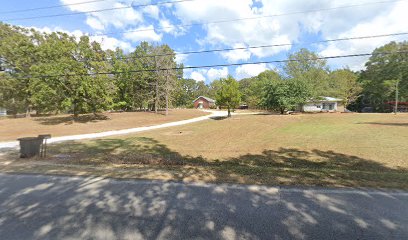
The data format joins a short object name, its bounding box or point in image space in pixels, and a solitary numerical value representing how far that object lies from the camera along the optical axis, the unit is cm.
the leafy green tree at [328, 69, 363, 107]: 4653
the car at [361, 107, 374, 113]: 5296
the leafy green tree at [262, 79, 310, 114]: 3781
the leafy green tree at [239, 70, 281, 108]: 6346
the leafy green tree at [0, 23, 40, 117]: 3061
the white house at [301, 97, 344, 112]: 4944
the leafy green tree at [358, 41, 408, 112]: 4169
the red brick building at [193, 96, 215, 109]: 7944
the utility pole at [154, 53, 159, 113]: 4062
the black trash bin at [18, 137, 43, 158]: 945
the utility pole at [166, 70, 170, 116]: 3946
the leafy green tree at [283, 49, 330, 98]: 4559
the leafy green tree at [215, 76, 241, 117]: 3666
